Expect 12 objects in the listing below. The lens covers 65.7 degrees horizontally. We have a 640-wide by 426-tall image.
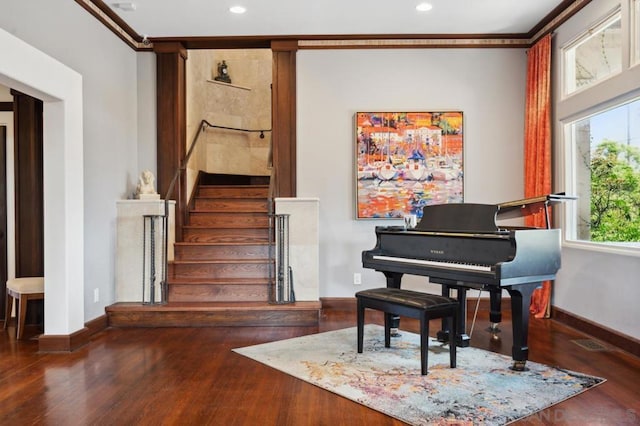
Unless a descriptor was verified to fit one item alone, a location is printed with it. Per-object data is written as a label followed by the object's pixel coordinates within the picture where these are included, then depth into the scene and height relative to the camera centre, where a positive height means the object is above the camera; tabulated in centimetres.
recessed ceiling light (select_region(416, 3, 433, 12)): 451 +185
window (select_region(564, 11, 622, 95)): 397 +133
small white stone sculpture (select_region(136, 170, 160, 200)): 515 +22
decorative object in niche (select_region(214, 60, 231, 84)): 808 +220
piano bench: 318 -68
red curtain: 493 +74
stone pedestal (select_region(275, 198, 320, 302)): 497 -40
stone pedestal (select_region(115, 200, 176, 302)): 493 -39
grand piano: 324 -33
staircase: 466 -73
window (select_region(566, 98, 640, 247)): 383 +27
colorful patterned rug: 263 -108
